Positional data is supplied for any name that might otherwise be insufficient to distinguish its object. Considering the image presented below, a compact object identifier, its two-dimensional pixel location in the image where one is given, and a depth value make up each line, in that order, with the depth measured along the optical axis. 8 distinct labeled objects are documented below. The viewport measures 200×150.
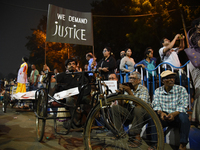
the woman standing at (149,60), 5.88
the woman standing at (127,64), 6.08
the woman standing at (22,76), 9.11
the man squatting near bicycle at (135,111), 2.63
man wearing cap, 3.07
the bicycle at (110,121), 2.15
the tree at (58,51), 21.25
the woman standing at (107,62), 5.64
